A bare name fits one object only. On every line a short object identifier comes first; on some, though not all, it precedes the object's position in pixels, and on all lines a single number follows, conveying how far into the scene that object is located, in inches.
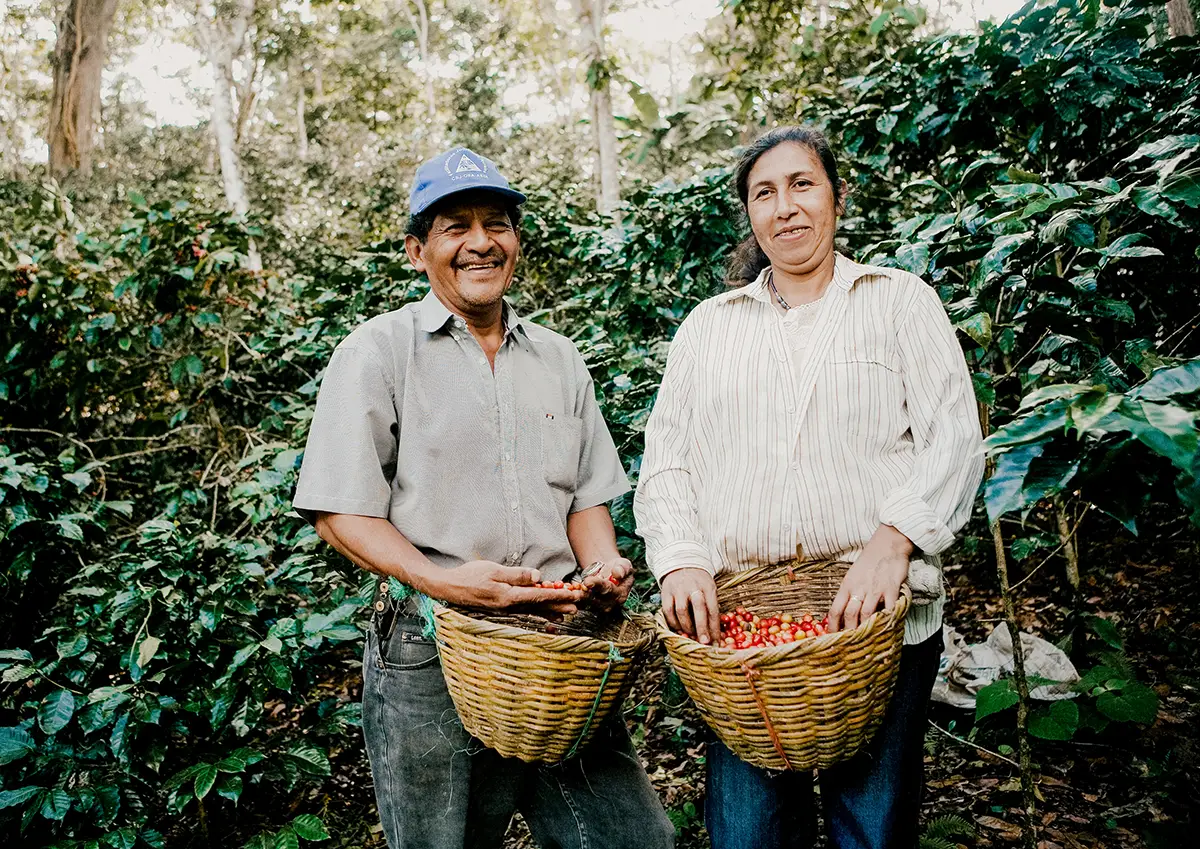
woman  66.1
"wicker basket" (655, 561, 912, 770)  55.8
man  69.6
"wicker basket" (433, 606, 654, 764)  59.4
